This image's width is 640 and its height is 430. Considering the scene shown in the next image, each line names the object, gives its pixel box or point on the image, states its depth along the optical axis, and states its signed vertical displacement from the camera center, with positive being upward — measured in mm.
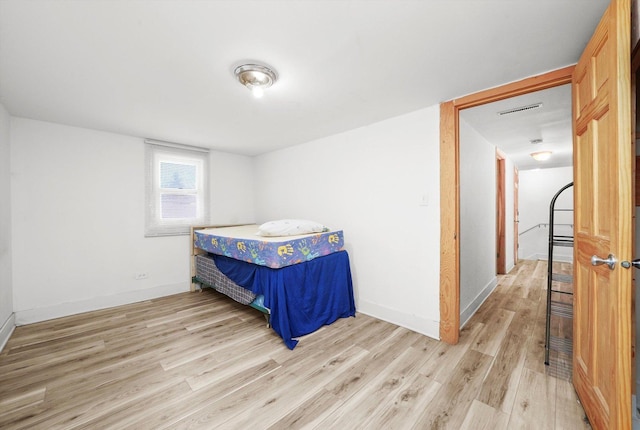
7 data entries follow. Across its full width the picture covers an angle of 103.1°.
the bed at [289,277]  2424 -665
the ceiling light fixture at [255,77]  1781 +1011
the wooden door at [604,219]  1050 -30
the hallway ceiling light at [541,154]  4281 +1000
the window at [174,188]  3588 +425
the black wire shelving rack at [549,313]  1995 -943
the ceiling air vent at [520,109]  2459 +1048
